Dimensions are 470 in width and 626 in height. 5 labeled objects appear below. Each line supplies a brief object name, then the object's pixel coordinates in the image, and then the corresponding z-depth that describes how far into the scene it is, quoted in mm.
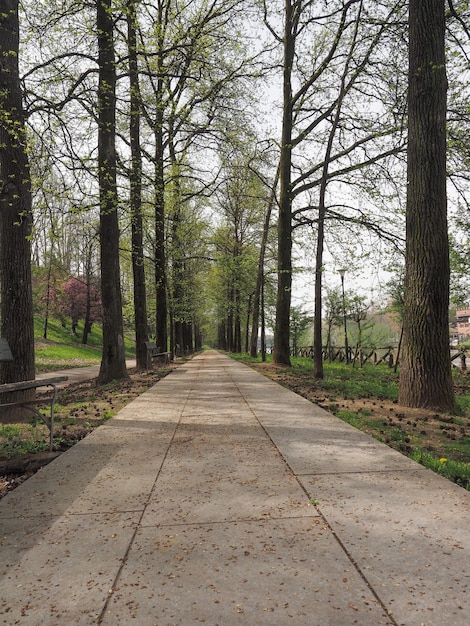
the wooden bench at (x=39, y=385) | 5280
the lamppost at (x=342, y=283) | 24406
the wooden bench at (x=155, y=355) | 18016
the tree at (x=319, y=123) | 12578
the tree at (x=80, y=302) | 46688
